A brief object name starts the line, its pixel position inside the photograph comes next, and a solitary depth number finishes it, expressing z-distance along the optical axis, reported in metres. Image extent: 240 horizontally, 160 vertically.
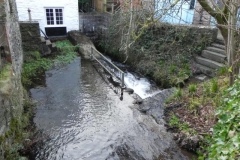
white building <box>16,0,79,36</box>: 13.40
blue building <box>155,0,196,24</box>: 12.40
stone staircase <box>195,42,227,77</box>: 8.12
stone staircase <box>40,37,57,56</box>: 11.13
